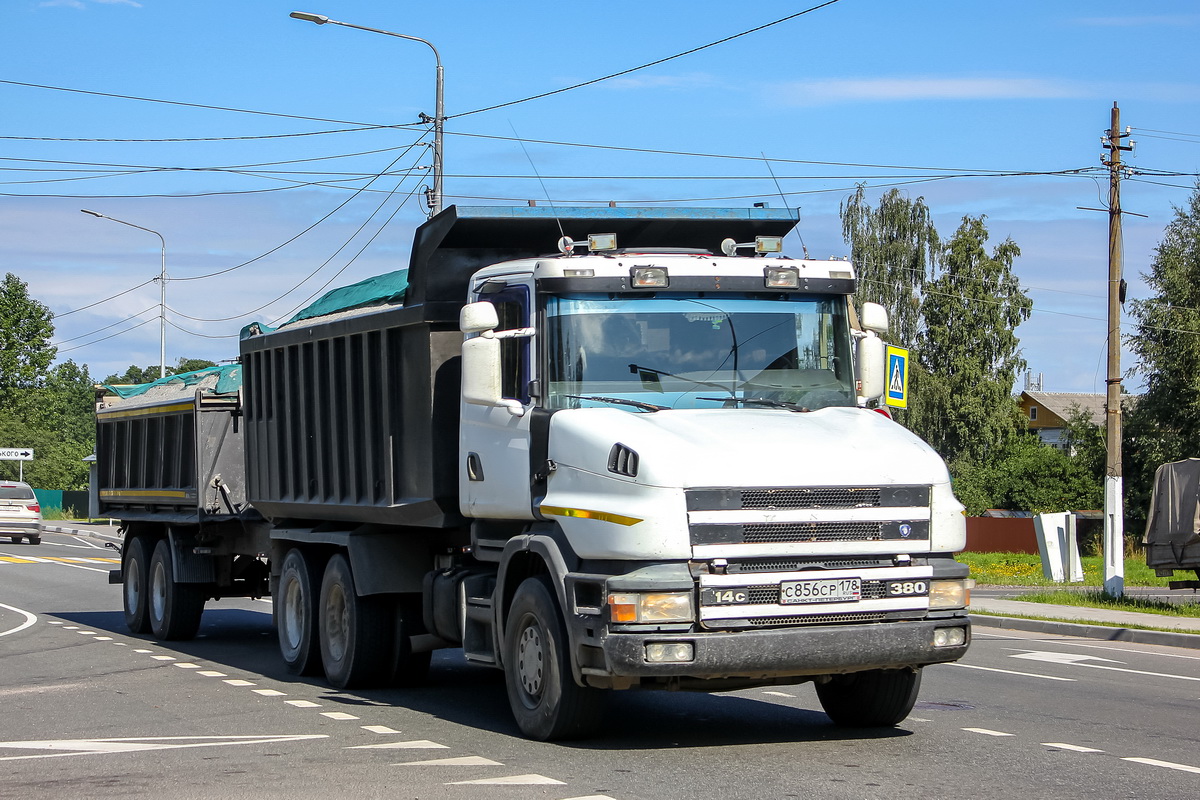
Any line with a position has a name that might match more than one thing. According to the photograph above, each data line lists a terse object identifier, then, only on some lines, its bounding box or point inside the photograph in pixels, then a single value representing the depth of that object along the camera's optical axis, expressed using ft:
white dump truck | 27.09
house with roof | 356.18
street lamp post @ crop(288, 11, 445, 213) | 77.71
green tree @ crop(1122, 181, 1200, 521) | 156.76
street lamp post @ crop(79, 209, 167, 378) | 168.35
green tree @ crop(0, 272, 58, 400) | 326.24
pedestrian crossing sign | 62.64
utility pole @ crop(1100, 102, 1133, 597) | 78.18
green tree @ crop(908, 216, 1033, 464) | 213.66
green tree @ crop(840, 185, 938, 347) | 211.00
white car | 150.51
